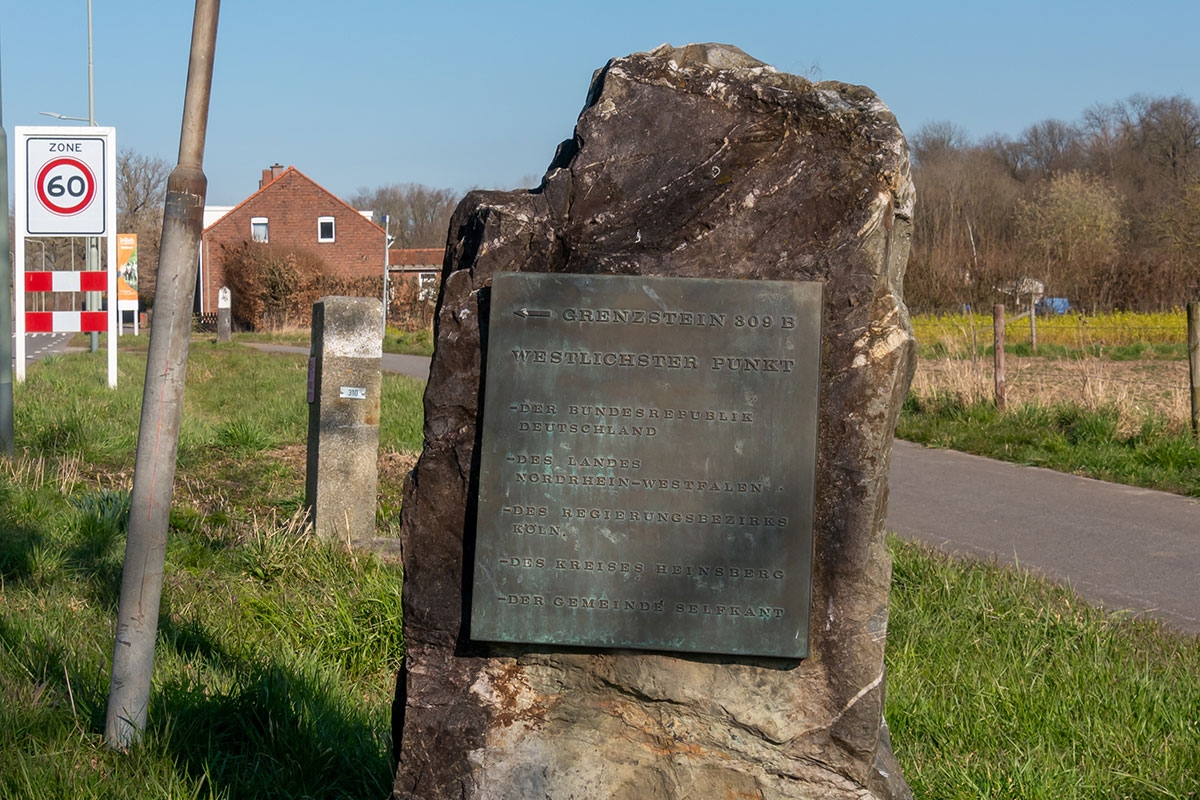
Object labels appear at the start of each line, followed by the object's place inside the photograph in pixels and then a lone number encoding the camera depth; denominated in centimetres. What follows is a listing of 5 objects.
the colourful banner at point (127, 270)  2938
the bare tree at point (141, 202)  5997
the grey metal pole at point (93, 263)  2294
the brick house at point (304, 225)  5259
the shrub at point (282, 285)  4503
